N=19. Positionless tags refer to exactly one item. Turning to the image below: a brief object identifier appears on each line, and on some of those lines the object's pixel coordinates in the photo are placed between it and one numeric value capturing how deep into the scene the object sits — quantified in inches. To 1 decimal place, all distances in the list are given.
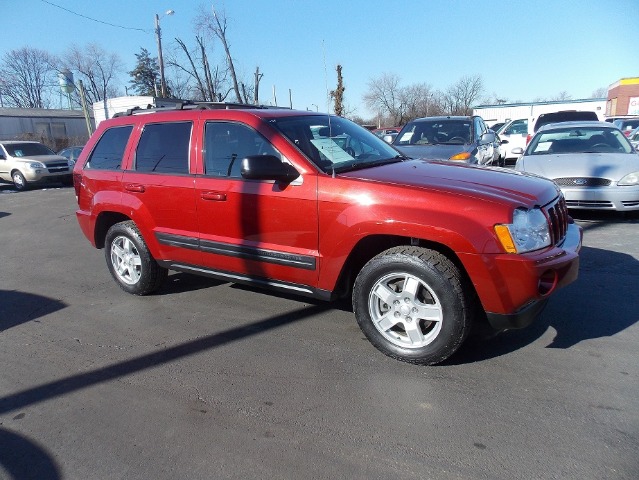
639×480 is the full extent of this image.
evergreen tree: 2292.1
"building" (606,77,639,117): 1593.3
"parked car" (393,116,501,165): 317.3
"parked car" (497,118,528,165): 635.3
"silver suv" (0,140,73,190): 639.8
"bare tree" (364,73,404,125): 2118.2
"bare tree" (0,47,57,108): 2637.8
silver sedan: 264.2
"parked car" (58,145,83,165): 753.6
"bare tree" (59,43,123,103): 2480.1
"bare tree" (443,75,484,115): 2353.6
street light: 1002.1
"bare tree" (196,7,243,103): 1500.9
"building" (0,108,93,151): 1498.5
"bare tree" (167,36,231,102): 1584.6
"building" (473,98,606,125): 1665.8
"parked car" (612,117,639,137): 678.5
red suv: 114.1
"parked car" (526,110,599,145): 586.6
